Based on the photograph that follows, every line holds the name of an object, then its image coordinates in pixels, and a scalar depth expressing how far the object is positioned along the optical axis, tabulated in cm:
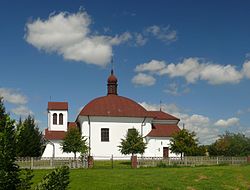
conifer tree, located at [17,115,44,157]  5244
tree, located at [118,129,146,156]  4478
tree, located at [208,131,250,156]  5816
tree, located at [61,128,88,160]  4472
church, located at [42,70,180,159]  5103
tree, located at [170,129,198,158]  4262
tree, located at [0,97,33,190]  558
